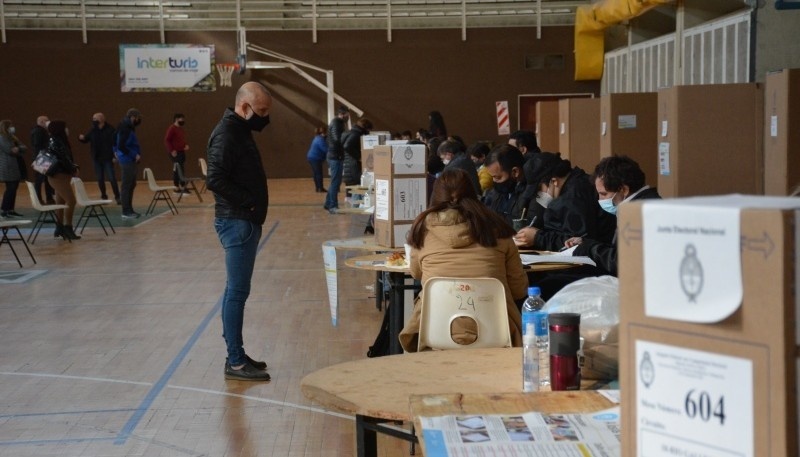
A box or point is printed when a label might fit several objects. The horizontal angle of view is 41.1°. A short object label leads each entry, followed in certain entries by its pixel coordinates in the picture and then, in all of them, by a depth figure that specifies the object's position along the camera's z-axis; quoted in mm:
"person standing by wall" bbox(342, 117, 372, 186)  13602
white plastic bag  2352
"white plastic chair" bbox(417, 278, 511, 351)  3855
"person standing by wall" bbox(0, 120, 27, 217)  13603
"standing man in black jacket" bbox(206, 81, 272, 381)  5219
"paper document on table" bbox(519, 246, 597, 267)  4797
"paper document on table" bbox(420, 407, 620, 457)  1800
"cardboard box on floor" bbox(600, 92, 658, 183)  10469
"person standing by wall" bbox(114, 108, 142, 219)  14427
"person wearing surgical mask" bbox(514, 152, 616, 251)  5438
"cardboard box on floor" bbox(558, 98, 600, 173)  11883
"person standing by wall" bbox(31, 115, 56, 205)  14889
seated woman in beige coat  4039
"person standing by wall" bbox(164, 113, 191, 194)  18172
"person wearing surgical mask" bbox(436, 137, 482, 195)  8547
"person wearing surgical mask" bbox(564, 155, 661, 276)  4699
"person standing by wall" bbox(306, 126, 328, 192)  18438
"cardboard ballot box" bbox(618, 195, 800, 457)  1091
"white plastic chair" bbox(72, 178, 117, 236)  12125
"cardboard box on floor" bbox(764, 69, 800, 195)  6898
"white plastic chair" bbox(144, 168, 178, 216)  15117
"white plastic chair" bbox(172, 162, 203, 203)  17219
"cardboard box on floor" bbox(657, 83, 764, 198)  8094
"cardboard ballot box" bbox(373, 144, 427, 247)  5703
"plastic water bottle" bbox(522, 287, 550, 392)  2359
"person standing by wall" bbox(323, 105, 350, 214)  15242
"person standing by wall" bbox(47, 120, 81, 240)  11617
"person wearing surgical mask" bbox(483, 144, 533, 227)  6402
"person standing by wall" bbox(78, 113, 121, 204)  16641
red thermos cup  2227
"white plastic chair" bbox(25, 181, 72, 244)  11461
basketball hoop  22156
